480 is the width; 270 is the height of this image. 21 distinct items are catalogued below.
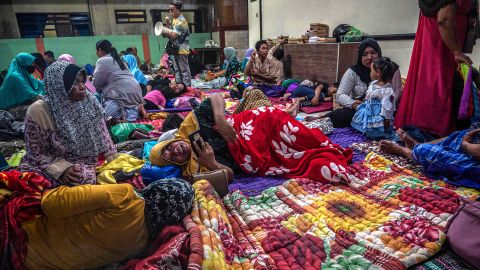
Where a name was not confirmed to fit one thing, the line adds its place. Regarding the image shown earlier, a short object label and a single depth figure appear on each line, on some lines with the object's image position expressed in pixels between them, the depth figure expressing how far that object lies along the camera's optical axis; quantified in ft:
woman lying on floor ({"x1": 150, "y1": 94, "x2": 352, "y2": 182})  7.66
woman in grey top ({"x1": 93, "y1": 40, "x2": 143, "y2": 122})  13.05
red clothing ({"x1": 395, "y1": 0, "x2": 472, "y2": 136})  7.99
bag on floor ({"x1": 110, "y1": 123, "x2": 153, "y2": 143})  11.21
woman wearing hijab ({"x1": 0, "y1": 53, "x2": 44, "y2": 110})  12.99
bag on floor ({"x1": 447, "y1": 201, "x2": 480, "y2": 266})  4.34
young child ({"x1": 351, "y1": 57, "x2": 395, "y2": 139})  9.65
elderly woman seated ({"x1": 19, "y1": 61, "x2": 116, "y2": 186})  6.52
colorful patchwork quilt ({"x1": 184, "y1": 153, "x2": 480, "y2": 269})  4.57
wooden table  15.89
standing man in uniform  19.49
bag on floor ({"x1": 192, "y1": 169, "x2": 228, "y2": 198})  6.66
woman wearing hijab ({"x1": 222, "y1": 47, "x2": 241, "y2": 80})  24.02
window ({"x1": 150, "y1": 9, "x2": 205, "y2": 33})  37.93
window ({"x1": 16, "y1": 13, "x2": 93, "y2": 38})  33.88
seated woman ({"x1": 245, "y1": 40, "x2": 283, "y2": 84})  19.10
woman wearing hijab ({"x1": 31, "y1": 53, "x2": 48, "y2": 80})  17.08
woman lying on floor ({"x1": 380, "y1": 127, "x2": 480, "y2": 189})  6.31
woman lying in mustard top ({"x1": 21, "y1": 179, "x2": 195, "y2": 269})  4.12
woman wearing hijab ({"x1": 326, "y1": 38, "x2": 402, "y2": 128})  11.14
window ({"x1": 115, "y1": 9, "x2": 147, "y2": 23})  35.88
